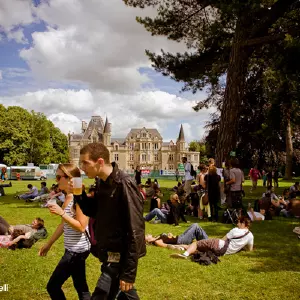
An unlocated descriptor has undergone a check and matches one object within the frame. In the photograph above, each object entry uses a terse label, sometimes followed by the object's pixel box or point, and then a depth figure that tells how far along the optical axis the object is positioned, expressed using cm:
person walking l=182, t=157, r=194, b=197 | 1473
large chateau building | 10700
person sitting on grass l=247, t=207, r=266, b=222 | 1176
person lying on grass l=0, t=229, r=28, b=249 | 782
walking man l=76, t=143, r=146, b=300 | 288
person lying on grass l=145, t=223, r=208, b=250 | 816
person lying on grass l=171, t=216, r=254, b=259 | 720
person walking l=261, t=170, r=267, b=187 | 2717
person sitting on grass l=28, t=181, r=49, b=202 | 1744
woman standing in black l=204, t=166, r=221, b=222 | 1084
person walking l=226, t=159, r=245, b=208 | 1122
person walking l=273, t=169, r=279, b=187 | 2462
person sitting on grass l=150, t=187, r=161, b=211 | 1259
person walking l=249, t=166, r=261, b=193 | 2230
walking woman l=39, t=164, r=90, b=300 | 366
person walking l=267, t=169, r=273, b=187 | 2179
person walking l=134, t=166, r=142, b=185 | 2037
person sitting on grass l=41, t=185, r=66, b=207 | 1269
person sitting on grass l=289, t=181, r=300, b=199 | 1526
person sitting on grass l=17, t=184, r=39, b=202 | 1797
